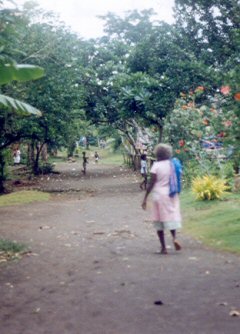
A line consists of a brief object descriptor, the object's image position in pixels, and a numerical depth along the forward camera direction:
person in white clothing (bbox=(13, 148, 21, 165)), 42.97
